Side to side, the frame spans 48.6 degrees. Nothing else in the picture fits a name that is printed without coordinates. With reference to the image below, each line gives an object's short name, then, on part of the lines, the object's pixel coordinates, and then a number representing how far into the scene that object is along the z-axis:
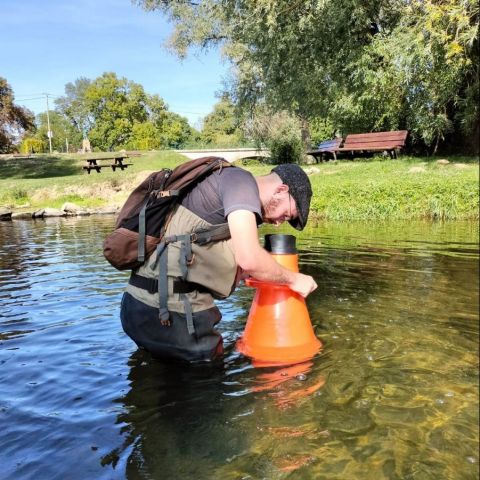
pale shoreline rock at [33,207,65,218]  21.44
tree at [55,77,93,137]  91.12
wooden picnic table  30.09
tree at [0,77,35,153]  41.09
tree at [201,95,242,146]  80.75
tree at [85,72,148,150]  74.56
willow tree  11.23
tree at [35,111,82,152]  92.38
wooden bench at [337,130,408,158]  16.45
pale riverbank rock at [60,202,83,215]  21.94
